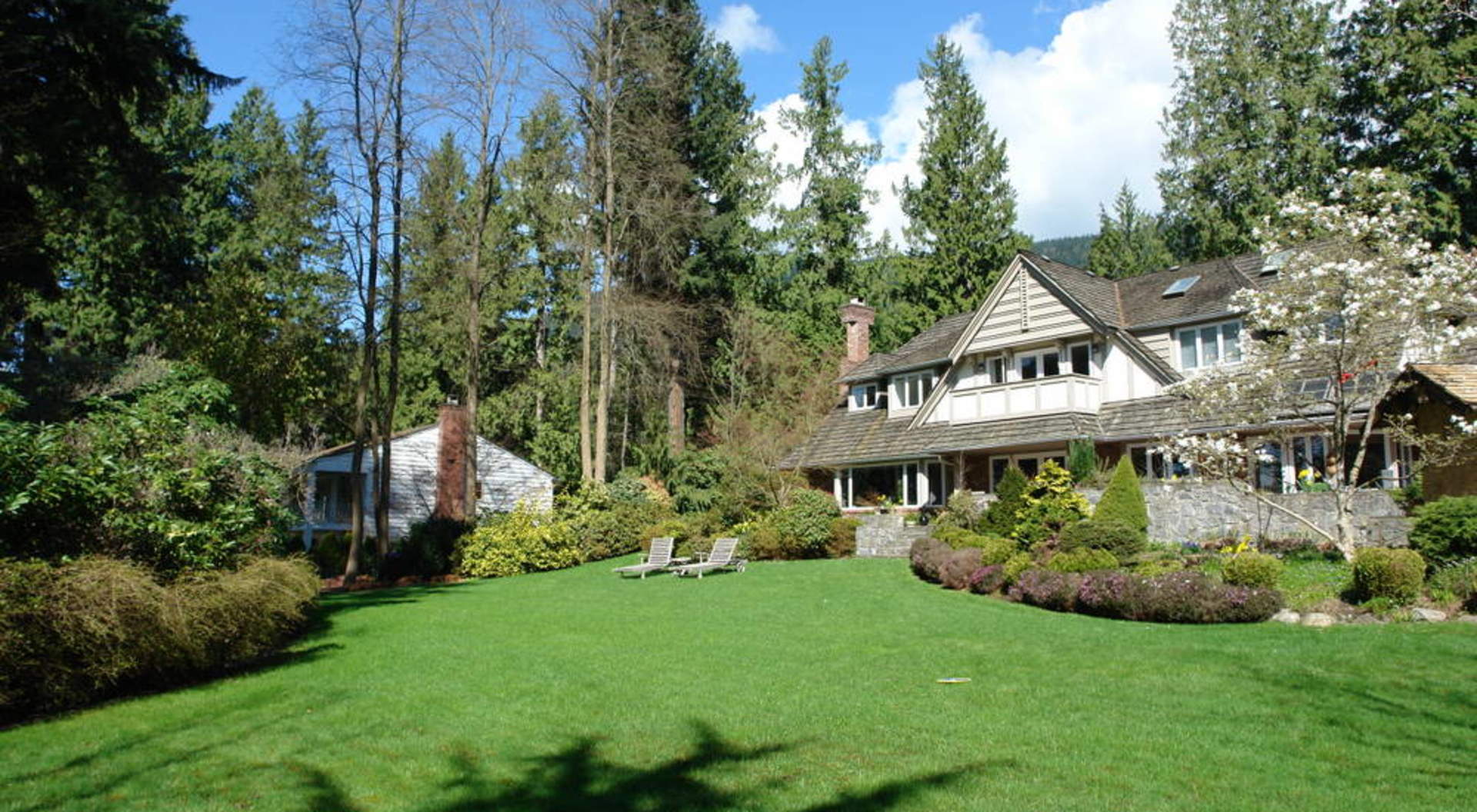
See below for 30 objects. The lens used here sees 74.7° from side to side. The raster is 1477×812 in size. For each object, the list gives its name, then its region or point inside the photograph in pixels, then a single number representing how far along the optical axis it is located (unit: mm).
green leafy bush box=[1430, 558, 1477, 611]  12758
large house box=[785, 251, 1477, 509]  26297
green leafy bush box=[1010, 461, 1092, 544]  20328
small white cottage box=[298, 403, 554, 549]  37781
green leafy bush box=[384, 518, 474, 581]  27172
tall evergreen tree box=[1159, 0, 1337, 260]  40094
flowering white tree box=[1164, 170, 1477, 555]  16125
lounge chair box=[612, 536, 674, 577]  24016
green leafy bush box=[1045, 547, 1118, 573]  16875
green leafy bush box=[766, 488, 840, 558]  26281
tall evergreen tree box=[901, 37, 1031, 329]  46469
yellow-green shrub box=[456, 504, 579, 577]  27062
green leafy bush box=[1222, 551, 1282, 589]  14547
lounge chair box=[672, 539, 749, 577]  23922
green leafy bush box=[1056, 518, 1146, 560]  17797
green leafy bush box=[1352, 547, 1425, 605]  13148
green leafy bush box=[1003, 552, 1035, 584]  17953
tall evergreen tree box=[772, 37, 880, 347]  46344
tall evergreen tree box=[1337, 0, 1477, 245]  33344
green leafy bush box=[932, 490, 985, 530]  23859
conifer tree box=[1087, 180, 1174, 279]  55906
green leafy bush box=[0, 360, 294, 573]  9531
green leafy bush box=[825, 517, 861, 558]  26578
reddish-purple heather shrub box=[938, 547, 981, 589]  19172
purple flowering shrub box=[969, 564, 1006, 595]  18312
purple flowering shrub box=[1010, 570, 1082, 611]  16078
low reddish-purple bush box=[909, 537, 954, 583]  20391
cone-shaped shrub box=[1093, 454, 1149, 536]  19453
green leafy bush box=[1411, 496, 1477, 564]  13617
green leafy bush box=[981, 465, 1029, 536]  21484
